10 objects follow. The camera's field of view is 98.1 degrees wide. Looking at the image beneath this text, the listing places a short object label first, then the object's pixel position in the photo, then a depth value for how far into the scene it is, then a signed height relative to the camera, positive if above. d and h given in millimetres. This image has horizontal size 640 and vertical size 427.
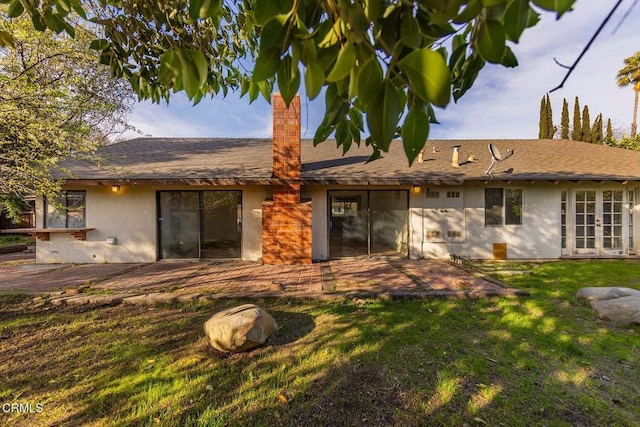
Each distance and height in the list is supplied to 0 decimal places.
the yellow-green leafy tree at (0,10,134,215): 3742 +1607
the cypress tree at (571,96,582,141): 20266 +6357
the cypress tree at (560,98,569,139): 21469 +6945
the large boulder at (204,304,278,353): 3072 -1354
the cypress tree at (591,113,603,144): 19094 +5462
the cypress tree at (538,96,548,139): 21328 +6898
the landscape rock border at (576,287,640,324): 3836 -1390
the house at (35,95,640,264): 8016 -68
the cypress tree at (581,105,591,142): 19828 +6066
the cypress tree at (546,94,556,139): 21086 +6513
